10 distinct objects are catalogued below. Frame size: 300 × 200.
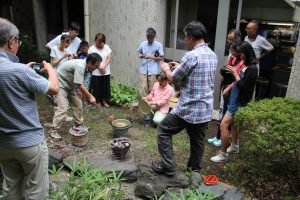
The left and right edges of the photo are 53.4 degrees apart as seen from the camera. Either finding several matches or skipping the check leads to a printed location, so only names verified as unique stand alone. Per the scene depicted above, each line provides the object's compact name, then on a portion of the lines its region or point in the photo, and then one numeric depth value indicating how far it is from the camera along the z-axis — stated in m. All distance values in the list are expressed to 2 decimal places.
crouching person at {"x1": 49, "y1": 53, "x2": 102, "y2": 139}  4.94
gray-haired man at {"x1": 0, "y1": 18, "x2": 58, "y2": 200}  2.60
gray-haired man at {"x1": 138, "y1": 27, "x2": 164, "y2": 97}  7.14
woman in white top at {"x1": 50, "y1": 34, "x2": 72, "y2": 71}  6.31
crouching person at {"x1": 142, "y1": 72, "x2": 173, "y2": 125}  6.06
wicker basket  5.20
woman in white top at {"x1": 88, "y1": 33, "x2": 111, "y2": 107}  7.29
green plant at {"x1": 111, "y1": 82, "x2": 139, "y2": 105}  7.88
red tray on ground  3.80
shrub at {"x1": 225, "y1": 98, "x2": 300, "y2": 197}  3.48
